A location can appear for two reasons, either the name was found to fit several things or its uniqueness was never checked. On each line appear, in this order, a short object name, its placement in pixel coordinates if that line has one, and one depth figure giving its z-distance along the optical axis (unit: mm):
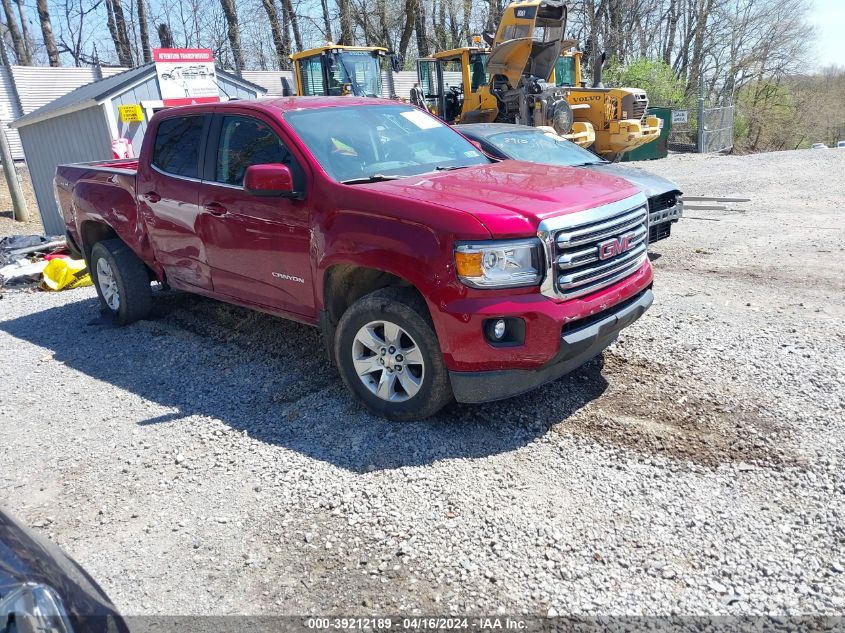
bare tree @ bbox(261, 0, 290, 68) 32938
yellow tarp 8672
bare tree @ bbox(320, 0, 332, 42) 34812
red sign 12289
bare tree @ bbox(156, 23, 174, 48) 29328
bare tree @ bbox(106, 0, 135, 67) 33281
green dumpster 21531
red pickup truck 3744
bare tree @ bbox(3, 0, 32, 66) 32062
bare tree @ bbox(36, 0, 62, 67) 32031
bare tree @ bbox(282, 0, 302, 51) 33531
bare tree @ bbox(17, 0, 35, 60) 32688
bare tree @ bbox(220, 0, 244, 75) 32500
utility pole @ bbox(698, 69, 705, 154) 22970
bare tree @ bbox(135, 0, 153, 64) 33062
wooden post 13708
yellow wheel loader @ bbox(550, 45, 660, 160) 16545
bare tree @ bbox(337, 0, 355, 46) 32875
